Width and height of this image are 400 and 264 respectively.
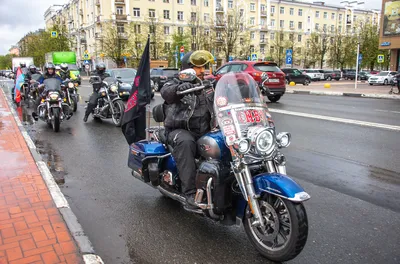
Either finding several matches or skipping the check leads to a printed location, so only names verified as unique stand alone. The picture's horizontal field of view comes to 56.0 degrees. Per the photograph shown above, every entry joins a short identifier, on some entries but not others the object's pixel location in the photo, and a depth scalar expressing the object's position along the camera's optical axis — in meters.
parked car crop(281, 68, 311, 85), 37.41
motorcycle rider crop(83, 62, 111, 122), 10.96
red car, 16.08
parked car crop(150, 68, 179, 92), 22.78
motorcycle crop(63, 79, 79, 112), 12.19
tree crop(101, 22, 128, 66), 54.12
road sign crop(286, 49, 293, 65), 28.39
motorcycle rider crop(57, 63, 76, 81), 13.21
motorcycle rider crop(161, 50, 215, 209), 3.73
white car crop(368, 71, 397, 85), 35.62
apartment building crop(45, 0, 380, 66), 63.53
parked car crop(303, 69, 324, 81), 48.22
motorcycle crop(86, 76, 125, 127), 10.48
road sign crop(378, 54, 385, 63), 29.78
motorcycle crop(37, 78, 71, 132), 9.66
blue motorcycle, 3.02
